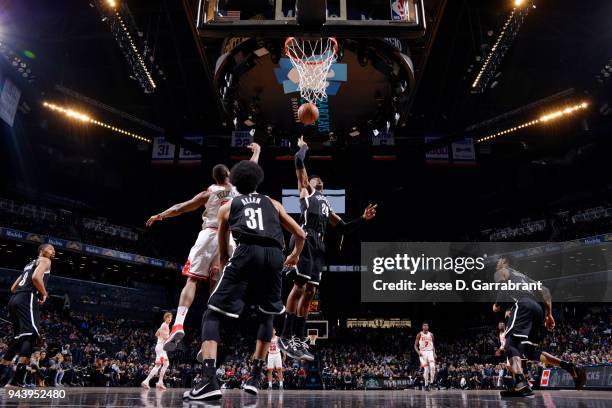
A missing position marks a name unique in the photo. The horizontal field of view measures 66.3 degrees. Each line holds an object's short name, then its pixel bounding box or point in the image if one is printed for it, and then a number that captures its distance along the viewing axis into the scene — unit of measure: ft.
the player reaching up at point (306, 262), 20.54
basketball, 22.03
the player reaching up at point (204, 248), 17.21
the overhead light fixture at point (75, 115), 63.66
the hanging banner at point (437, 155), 71.56
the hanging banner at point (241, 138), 69.10
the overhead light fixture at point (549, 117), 61.55
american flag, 18.53
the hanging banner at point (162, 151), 74.02
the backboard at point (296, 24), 17.94
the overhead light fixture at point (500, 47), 39.86
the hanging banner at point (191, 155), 73.87
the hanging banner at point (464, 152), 70.92
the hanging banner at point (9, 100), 54.44
